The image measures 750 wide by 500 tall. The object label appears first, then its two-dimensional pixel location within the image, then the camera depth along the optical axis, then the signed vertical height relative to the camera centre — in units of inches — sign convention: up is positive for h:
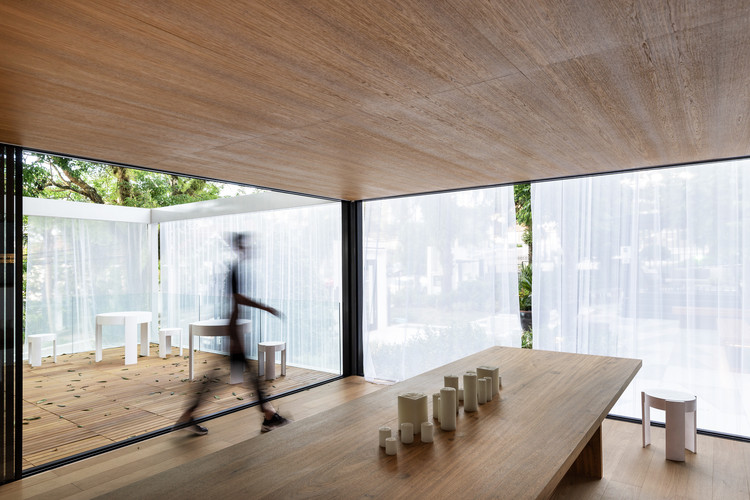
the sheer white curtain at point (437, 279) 190.1 -14.8
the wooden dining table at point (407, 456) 54.4 -28.7
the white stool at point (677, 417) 128.7 -48.5
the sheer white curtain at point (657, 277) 145.3 -11.3
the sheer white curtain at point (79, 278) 245.9 -16.8
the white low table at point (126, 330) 251.6 -44.1
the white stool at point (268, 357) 218.7 -51.4
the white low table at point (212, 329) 204.4 -36.4
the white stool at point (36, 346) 232.4 -48.7
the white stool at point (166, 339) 266.1 -52.4
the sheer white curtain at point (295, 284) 232.1 -19.0
